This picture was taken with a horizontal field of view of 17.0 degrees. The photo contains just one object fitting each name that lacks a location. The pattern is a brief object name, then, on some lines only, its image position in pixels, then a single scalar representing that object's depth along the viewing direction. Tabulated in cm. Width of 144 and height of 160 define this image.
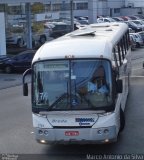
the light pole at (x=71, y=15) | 4378
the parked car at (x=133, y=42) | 4146
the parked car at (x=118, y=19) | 6337
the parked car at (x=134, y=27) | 5402
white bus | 1171
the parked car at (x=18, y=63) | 3089
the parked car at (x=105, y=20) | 6209
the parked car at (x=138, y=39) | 4234
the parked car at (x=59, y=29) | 4803
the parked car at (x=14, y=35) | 4256
